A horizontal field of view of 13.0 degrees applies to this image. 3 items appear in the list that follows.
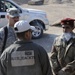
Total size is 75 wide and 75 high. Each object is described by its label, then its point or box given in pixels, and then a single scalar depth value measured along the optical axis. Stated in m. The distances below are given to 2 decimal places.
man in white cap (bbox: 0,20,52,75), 3.78
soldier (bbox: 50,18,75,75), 4.93
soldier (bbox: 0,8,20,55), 5.02
